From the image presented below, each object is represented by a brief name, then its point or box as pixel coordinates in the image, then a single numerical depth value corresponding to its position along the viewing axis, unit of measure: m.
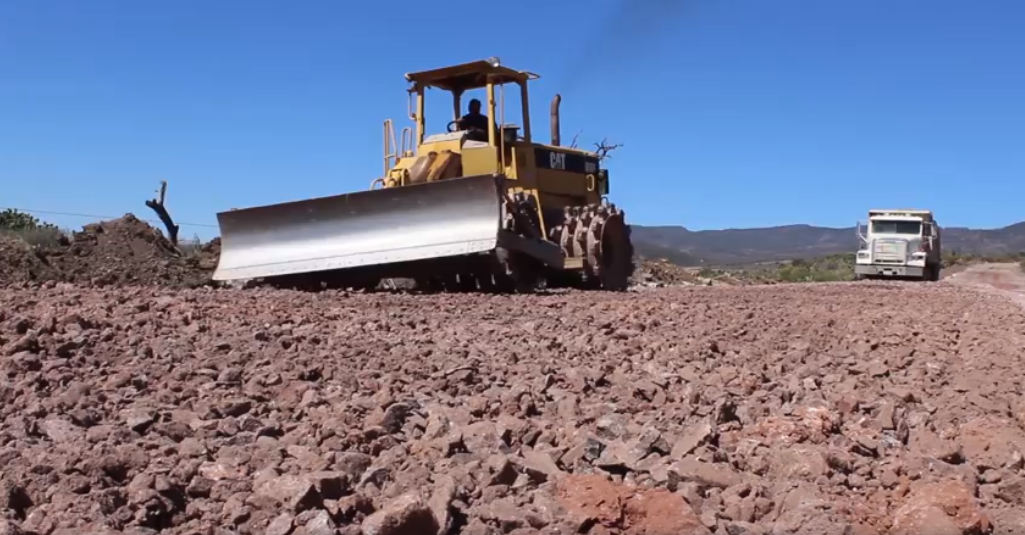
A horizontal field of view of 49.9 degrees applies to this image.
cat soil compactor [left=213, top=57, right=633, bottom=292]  12.27
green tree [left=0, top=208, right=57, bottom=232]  20.06
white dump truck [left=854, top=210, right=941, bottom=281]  33.53
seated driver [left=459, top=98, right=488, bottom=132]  14.50
